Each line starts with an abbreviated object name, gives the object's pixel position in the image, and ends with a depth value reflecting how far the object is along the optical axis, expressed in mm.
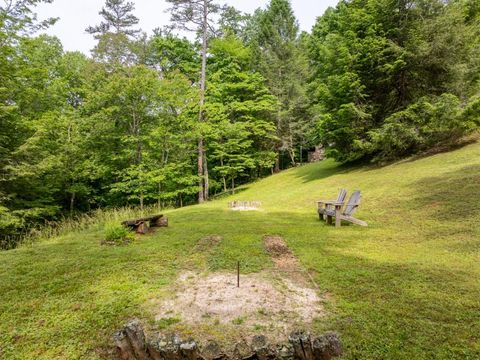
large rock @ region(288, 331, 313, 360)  2055
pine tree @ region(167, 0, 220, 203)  16125
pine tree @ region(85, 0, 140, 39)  22008
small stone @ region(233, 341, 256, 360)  2072
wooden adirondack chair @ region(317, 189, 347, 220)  7552
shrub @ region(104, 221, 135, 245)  5996
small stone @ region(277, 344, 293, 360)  2064
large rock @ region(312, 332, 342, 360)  2068
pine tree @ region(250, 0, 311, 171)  21891
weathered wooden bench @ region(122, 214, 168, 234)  6725
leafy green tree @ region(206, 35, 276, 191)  17328
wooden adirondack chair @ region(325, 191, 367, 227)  6922
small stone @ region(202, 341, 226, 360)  2080
